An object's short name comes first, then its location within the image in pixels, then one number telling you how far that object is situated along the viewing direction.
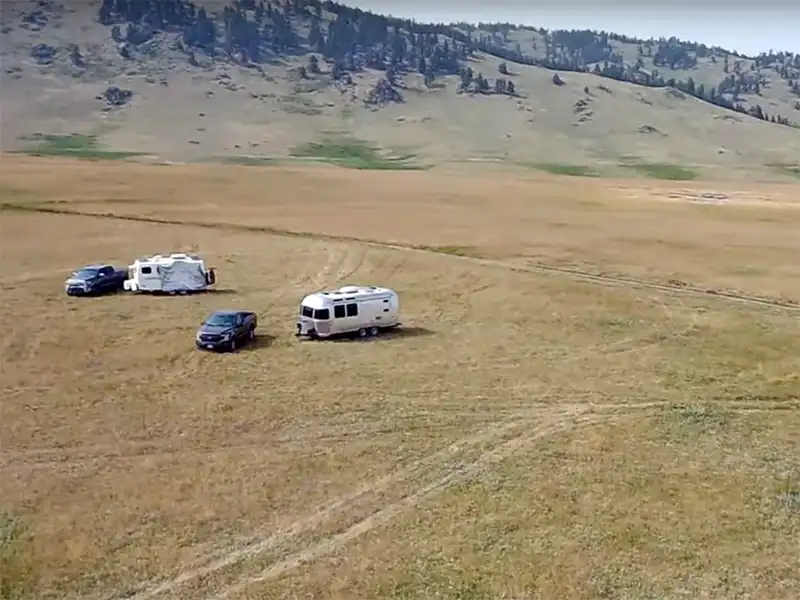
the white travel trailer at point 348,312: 40.94
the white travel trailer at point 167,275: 49.75
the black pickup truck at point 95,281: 49.22
